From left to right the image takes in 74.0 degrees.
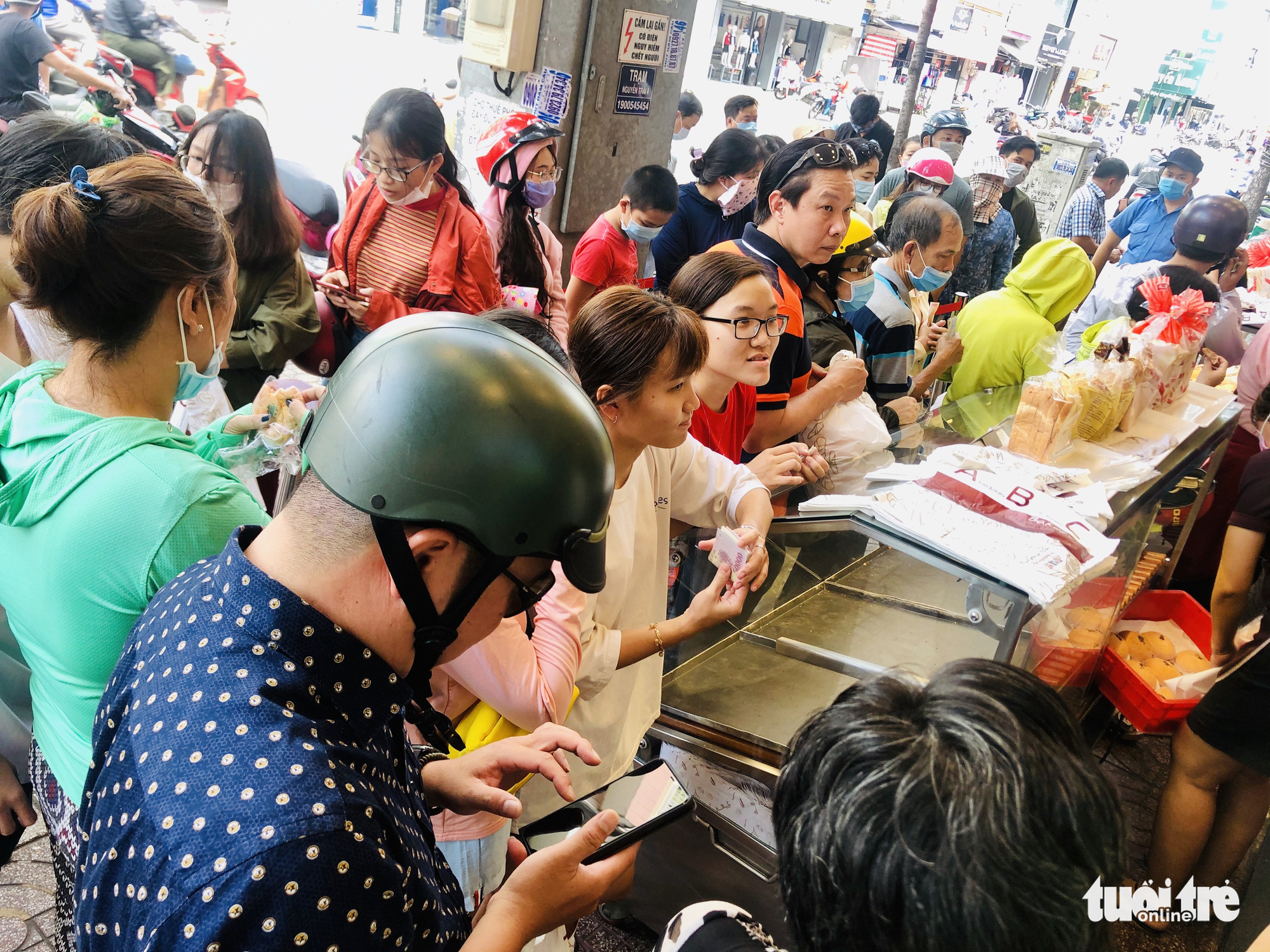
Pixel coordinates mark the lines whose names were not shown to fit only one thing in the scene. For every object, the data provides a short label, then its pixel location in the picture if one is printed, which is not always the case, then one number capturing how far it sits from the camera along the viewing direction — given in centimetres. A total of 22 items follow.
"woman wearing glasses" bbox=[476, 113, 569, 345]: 414
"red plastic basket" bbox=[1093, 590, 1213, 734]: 297
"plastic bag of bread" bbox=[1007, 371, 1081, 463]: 286
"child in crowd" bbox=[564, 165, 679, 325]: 448
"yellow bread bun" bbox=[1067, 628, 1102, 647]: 275
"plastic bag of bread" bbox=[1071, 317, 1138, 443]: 309
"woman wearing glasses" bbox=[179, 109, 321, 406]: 301
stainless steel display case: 214
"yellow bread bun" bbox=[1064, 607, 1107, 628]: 262
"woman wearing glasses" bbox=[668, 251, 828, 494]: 247
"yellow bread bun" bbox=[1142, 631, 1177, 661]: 329
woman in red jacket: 338
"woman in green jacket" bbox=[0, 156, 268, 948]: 134
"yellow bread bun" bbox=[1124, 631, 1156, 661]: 327
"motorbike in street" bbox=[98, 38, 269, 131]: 532
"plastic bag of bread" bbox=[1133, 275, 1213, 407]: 343
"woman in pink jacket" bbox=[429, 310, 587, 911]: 160
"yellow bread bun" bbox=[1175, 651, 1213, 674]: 320
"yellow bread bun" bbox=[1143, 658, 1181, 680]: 313
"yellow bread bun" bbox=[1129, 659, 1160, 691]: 304
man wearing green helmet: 82
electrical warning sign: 510
